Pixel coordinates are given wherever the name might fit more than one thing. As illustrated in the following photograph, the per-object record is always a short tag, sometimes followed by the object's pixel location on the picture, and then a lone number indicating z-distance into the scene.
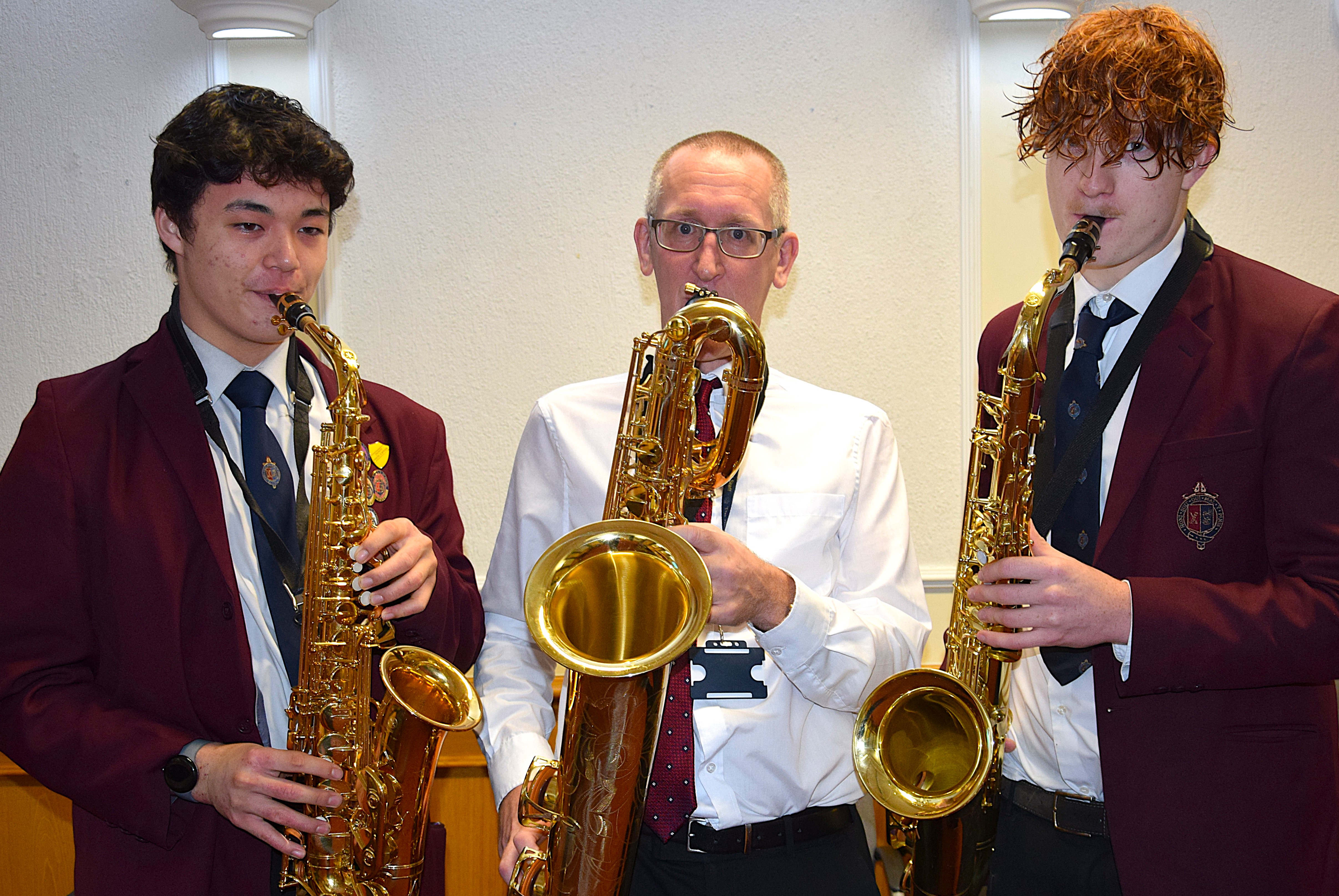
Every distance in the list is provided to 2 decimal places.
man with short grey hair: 1.99
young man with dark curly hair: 1.91
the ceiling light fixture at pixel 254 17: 3.46
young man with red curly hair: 1.83
